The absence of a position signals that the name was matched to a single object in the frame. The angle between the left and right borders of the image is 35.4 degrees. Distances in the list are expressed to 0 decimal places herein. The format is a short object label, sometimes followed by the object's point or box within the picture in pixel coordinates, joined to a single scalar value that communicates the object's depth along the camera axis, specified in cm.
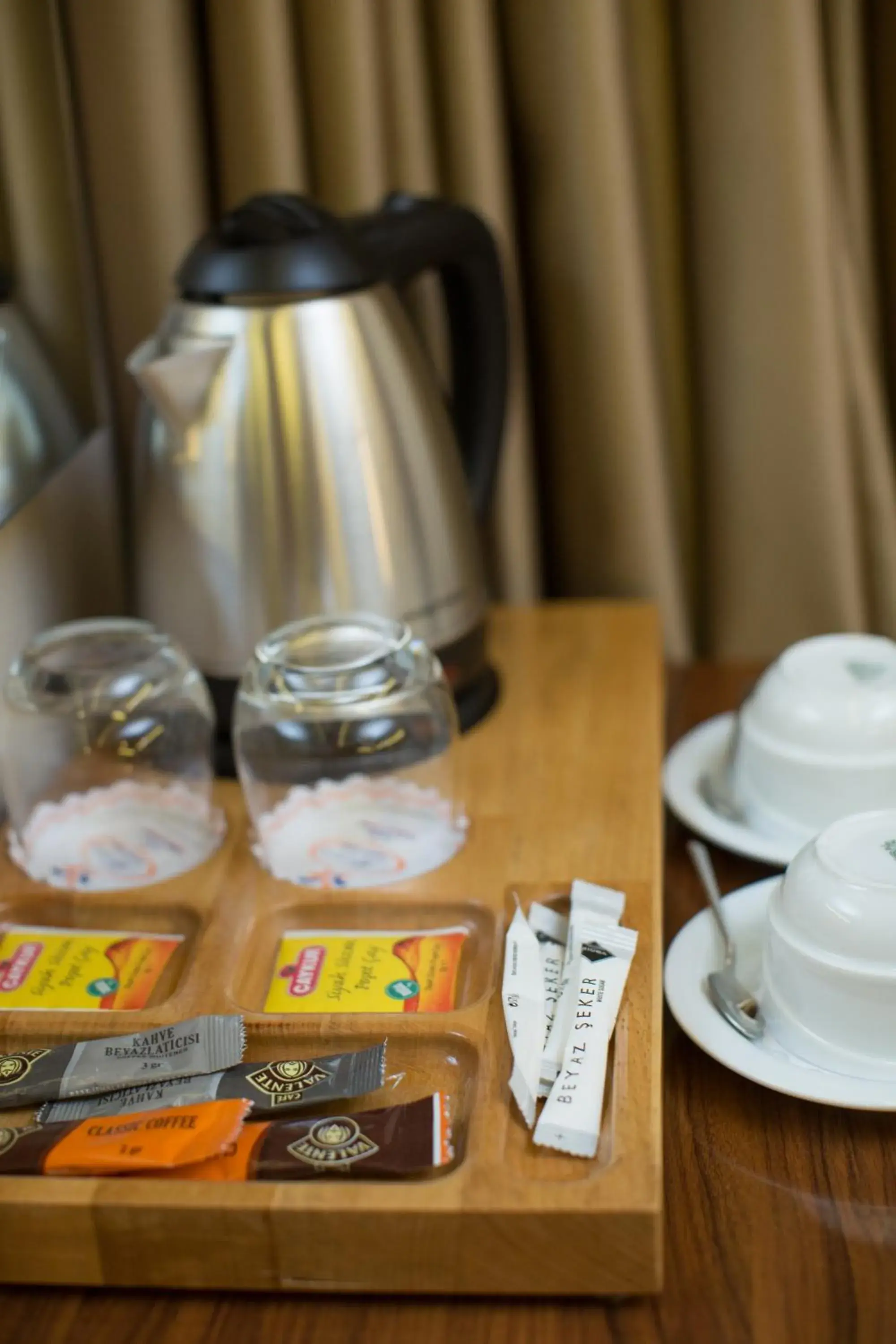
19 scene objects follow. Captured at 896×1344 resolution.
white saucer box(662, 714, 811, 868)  72
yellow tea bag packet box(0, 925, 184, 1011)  62
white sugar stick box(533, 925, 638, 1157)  50
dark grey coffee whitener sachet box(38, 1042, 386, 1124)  53
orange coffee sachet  50
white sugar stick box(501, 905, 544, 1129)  53
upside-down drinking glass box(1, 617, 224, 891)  72
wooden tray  48
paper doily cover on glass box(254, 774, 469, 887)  69
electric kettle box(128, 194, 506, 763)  73
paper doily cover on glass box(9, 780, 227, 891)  70
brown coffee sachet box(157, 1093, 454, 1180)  50
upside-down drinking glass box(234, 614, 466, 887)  69
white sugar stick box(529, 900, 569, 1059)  58
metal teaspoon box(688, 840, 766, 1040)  58
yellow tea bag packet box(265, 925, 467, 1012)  60
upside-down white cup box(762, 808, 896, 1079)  54
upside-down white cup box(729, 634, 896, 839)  70
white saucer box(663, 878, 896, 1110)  54
